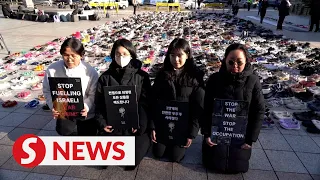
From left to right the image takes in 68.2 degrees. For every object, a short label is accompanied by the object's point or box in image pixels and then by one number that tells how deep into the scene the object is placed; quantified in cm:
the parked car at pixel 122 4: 2895
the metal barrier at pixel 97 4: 2353
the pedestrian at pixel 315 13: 1258
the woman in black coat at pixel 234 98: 270
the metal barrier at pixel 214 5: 2711
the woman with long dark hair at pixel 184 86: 299
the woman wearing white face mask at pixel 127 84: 299
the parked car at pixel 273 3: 2968
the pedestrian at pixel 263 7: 1633
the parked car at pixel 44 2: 3136
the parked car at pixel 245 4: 3145
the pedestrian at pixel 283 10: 1363
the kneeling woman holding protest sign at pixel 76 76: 312
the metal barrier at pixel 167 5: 2612
